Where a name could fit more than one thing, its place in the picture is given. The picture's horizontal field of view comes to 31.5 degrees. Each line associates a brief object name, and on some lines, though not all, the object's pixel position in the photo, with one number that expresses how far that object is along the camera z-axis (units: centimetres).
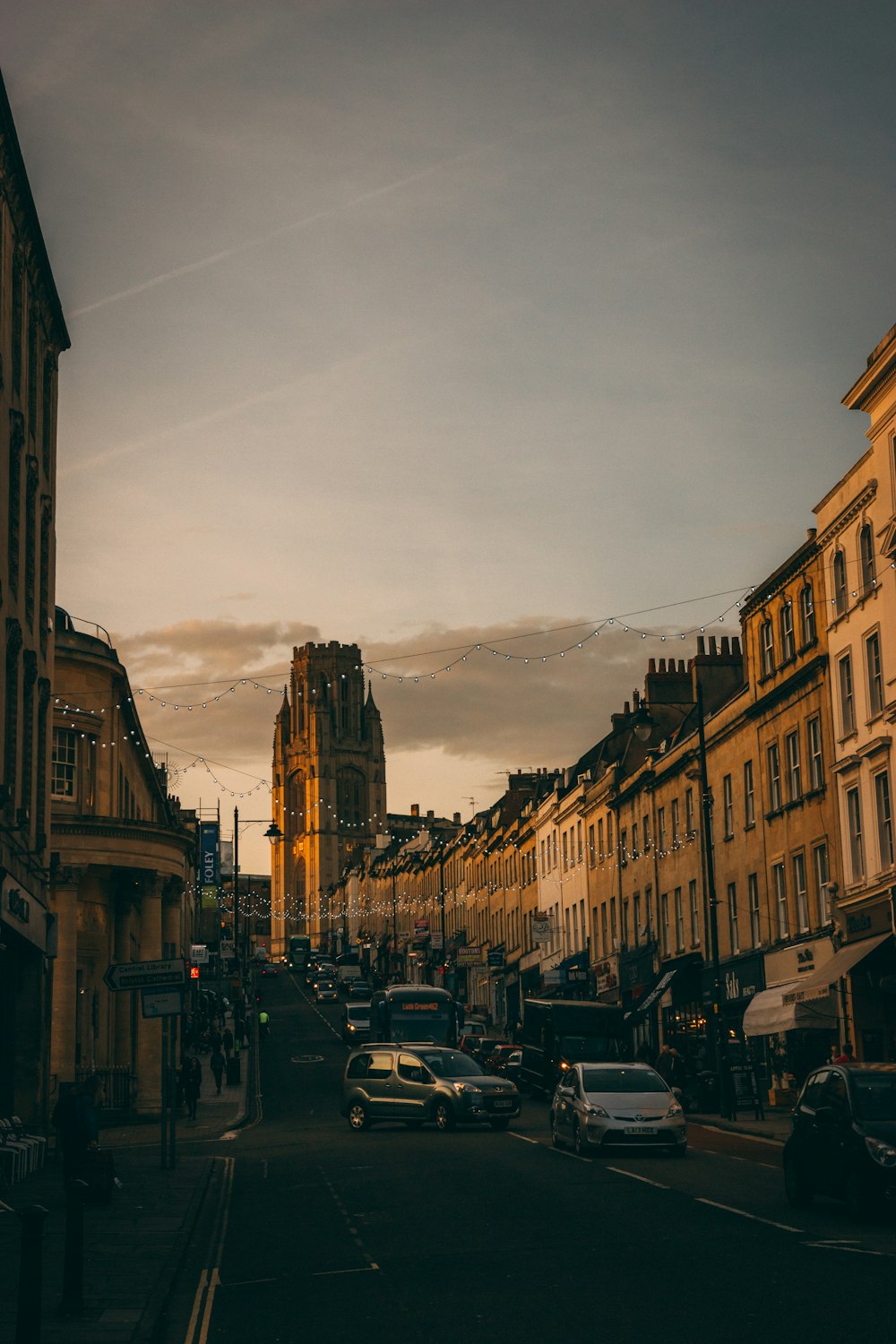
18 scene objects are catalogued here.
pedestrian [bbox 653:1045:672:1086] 4097
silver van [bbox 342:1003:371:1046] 7162
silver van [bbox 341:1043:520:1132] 3212
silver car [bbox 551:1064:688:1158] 2428
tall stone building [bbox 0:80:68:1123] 2645
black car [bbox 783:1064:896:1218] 1559
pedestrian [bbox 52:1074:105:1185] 1928
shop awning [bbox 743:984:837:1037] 3547
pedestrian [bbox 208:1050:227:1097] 5392
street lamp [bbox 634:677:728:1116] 3534
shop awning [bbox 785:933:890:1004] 3350
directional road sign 2547
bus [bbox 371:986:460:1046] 5262
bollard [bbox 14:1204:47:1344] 928
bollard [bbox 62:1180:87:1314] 1177
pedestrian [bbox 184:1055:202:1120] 4047
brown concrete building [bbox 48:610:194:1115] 4019
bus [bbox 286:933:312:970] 15675
